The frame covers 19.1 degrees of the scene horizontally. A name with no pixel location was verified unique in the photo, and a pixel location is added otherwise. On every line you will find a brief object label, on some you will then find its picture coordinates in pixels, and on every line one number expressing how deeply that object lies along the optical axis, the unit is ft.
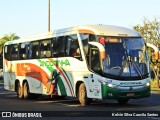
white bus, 62.49
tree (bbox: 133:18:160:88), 147.25
